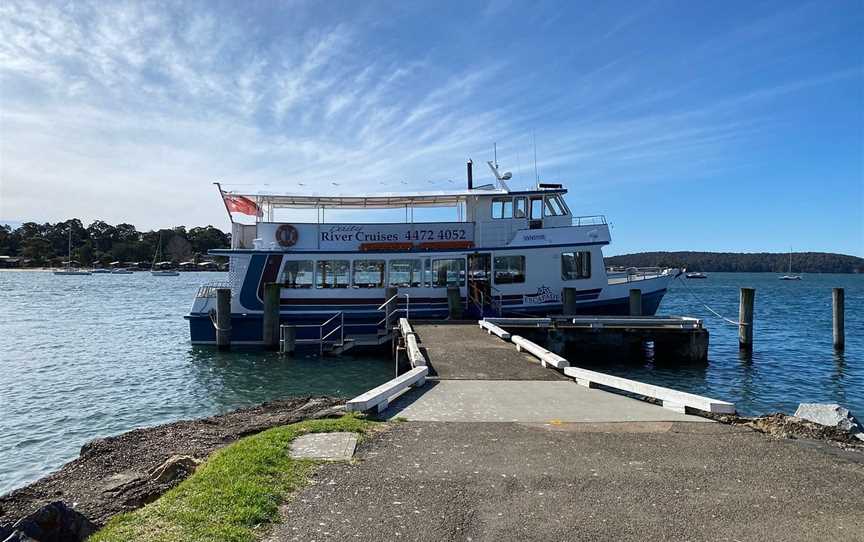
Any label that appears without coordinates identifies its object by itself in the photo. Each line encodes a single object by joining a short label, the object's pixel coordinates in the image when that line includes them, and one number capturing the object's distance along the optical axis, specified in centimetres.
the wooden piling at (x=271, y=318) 2148
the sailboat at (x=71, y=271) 12681
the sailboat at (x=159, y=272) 12738
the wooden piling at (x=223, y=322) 2173
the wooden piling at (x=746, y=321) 2116
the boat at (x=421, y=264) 2239
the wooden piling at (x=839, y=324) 2236
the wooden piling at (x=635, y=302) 2217
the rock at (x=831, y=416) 789
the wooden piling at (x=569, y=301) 2150
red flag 2295
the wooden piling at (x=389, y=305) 2139
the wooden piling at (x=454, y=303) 2186
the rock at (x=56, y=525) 468
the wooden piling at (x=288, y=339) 2086
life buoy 2269
